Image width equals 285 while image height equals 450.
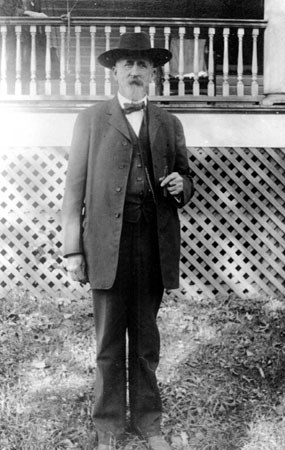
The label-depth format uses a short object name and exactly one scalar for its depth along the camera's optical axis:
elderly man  3.56
